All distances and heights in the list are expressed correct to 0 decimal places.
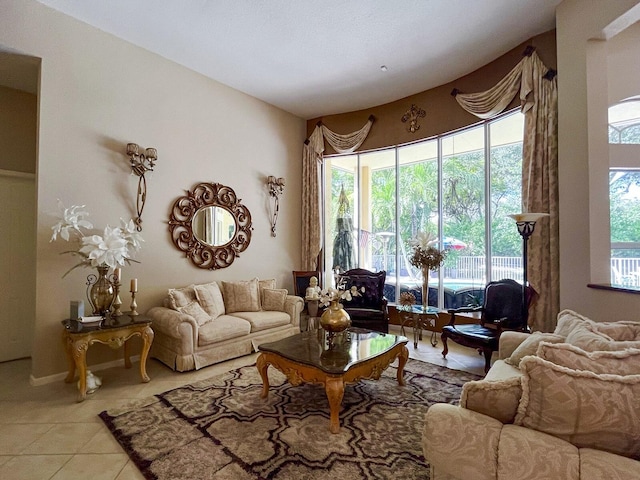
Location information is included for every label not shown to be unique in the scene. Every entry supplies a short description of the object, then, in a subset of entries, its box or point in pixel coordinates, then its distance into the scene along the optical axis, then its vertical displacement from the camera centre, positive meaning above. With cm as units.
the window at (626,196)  406 +65
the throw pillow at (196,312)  374 -82
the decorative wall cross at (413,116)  509 +211
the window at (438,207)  435 +61
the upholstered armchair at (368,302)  446 -88
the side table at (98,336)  281 -87
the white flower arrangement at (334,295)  295 -48
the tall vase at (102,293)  316 -49
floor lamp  321 +16
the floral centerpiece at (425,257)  452 -18
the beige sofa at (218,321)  347 -95
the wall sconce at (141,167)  384 +97
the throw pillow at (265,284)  480 -62
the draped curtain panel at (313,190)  586 +105
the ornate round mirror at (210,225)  434 +29
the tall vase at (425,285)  460 -60
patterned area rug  192 -137
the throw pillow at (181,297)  378 -64
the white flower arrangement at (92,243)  302 +2
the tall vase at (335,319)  290 -69
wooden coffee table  231 -93
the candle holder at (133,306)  348 -68
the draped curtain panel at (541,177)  340 +76
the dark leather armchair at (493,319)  335 -88
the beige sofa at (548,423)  110 -70
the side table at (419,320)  425 -118
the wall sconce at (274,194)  548 +90
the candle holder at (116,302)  336 -62
